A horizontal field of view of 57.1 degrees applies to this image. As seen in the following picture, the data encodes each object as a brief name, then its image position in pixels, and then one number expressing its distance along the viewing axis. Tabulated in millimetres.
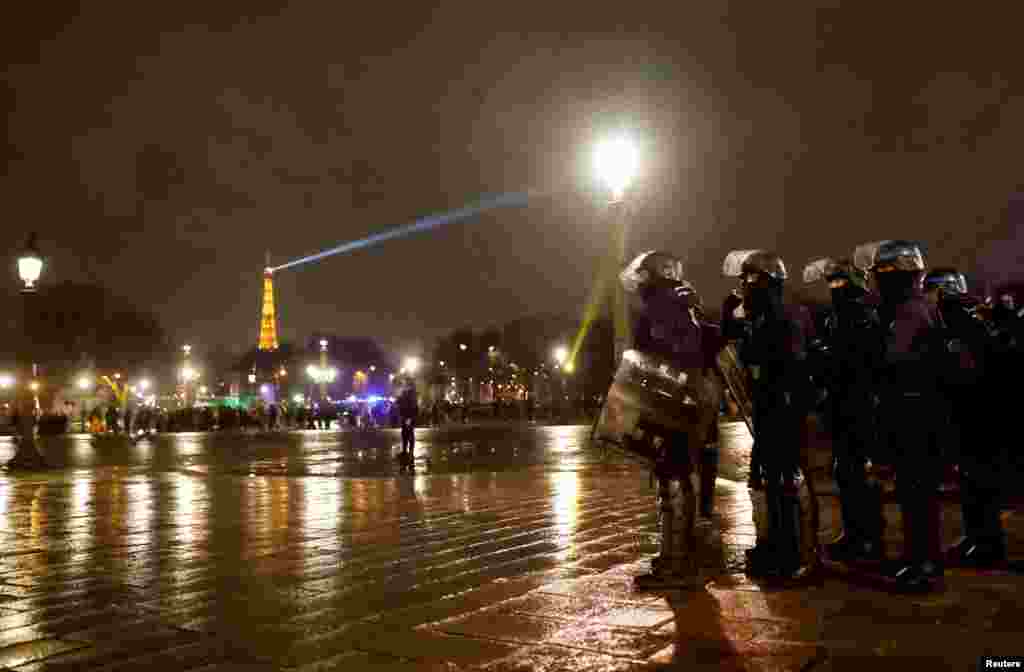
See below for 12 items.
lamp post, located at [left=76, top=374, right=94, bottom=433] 63294
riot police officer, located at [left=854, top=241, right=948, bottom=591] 5234
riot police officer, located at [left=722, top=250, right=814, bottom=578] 5543
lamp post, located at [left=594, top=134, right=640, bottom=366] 11344
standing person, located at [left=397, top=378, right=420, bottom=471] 18609
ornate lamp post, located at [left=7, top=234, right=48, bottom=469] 19406
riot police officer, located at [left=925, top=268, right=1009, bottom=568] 6250
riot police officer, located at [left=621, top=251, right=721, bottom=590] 5547
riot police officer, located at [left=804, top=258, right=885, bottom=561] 5965
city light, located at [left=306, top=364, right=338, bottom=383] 84038
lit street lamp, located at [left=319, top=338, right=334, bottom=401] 94525
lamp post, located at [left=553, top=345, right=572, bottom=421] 70250
